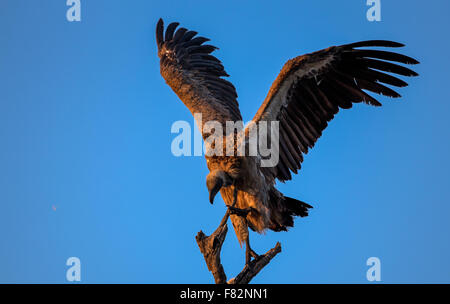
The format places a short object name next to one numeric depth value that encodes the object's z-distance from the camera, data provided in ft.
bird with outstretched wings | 22.29
